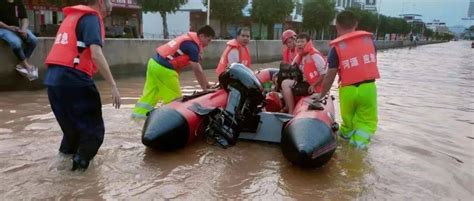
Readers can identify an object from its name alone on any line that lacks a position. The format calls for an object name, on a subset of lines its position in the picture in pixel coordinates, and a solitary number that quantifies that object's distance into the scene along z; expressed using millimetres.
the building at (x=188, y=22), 37625
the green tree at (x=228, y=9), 31297
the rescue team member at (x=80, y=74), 3709
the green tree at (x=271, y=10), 33812
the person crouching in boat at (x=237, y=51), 6711
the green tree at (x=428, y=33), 106812
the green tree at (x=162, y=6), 26375
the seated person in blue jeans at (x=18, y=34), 7676
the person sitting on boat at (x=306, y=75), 6039
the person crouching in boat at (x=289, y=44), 7617
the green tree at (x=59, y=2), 21703
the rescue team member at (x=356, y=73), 5148
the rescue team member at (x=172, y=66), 5988
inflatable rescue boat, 4336
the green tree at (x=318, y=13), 40000
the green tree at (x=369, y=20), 52269
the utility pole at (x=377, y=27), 58038
